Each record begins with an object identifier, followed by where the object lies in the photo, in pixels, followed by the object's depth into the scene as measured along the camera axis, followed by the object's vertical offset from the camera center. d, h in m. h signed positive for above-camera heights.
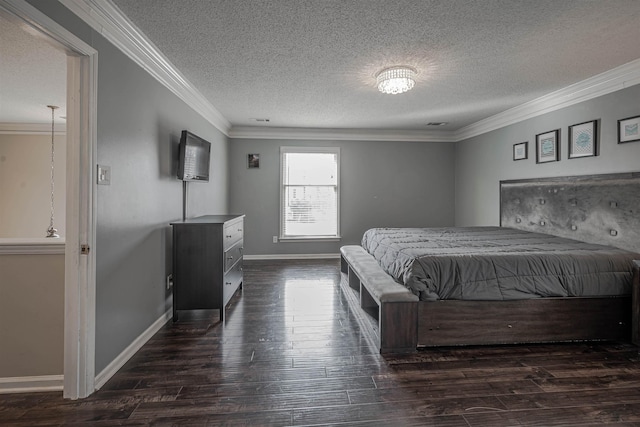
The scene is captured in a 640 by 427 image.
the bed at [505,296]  2.45 -0.66
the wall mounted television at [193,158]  3.23 +0.58
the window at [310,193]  5.99 +0.34
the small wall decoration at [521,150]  4.38 +0.88
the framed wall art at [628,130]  2.95 +0.80
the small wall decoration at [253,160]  5.92 +0.95
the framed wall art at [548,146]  3.86 +0.84
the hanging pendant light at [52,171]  4.85 +0.60
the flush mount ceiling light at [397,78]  3.04 +1.30
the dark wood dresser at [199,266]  3.01 -0.53
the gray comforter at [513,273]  2.47 -0.48
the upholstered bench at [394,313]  2.40 -0.76
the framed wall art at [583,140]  3.37 +0.82
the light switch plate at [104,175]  2.01 +0.23
